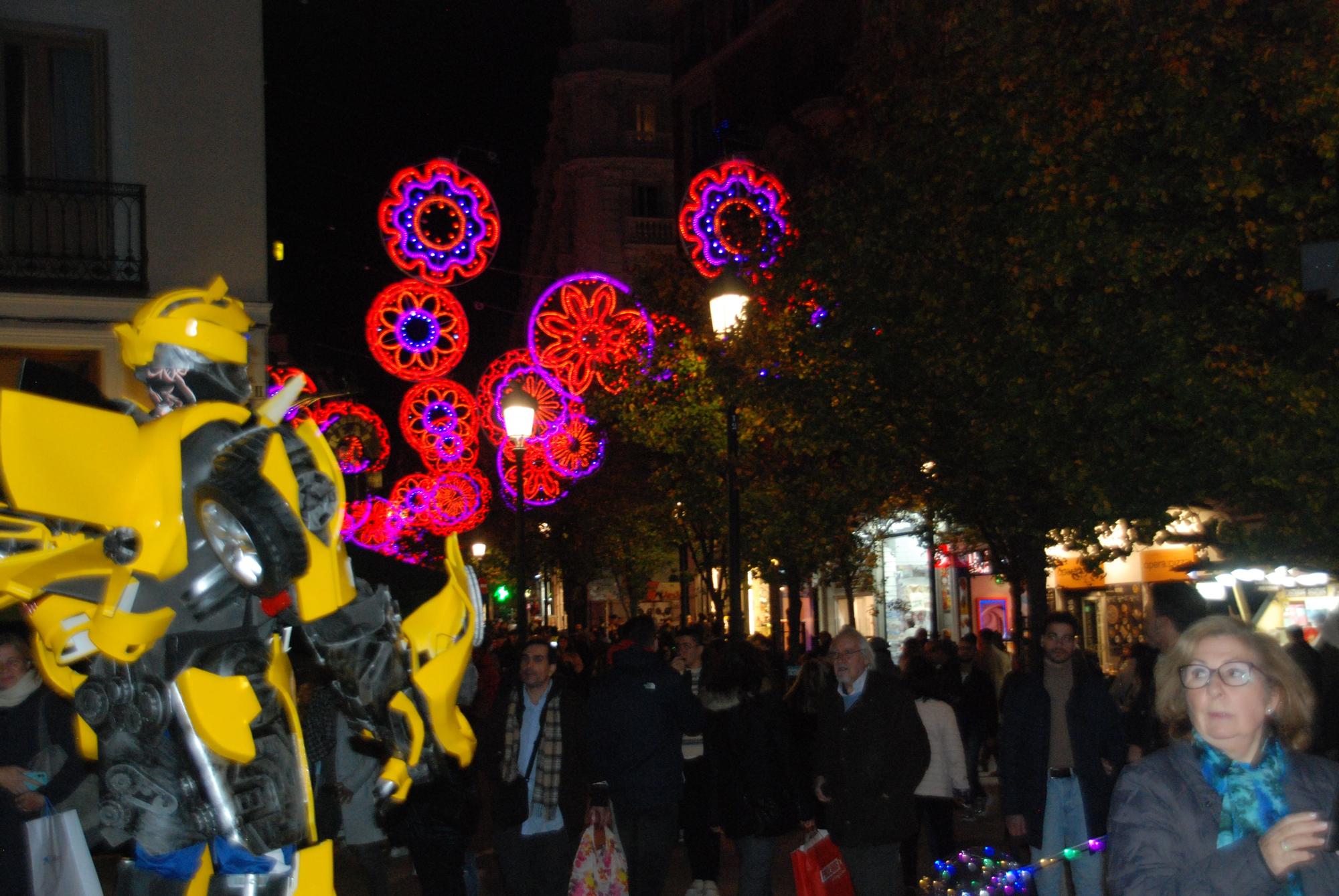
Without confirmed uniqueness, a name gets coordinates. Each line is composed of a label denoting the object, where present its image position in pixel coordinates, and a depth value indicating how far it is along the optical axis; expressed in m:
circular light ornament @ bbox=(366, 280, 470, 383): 19.61
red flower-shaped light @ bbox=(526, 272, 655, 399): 21.28
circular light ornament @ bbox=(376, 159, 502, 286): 17.00
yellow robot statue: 4.15
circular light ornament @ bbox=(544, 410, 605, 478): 25.70
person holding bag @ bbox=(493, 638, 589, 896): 8.74
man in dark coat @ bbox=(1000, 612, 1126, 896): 8.38
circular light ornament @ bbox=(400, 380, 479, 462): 24.66
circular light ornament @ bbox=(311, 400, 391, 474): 23.92
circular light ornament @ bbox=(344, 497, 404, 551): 29.67
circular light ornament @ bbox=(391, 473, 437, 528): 29.17
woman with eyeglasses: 3.61
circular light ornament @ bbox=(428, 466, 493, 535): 28.81
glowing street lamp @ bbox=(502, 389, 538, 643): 19.70
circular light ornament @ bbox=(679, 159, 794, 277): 19.64
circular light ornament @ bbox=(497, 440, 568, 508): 27.84
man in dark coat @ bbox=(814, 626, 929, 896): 8.16
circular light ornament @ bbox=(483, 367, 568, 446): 23.77
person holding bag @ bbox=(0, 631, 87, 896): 6.73
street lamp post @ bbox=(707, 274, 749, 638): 14.27
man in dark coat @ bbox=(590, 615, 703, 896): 8.94
